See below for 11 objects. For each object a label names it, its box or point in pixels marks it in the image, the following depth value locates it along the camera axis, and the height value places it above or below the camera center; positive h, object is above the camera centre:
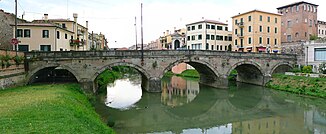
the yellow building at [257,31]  45.50 +5.96
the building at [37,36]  31.17 +3.35
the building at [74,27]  38.74 +5.97
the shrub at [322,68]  31.97 -0.85
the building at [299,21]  54.69 +9.73
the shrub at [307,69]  33.76 -1.03
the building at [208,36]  50.31 +5.70
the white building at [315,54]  34.88 +1.20
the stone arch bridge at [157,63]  26.52 -0.15
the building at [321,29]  64.78 +9.04
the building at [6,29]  31.99 +4.50
